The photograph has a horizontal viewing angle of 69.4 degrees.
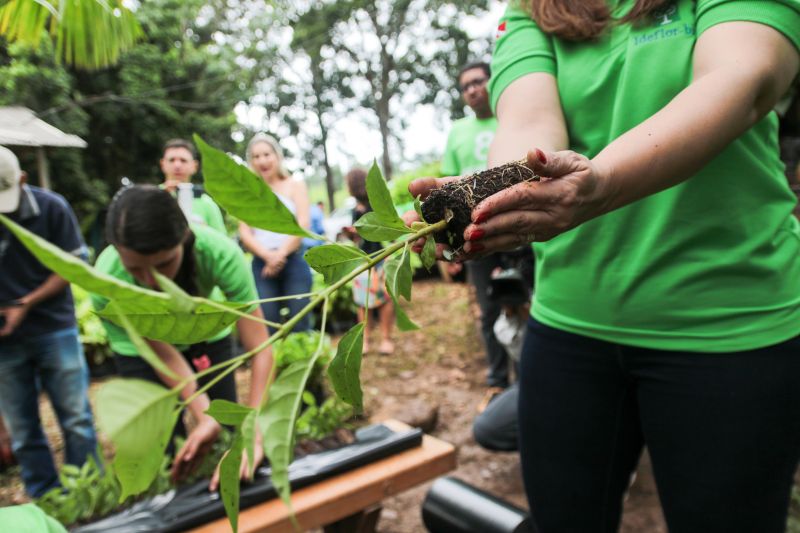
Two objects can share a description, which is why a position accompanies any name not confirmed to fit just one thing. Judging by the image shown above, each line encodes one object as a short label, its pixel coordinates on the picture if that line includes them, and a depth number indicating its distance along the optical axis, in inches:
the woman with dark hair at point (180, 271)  75.5
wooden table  76.1
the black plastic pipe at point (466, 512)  75.9
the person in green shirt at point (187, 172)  131.7
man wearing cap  108.7
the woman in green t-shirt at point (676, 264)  38.3
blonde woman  153.9
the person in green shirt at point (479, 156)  140.6
